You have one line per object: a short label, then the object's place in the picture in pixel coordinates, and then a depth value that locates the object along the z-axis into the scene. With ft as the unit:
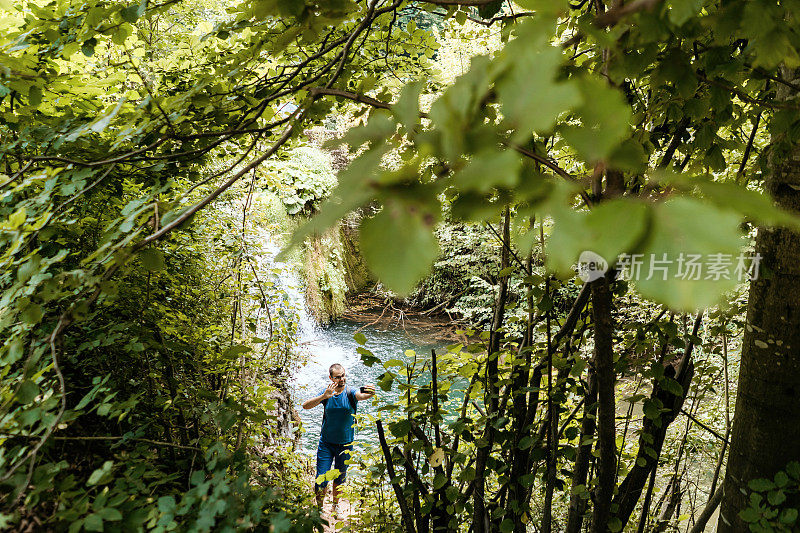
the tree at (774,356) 4.60
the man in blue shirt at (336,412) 14.48
